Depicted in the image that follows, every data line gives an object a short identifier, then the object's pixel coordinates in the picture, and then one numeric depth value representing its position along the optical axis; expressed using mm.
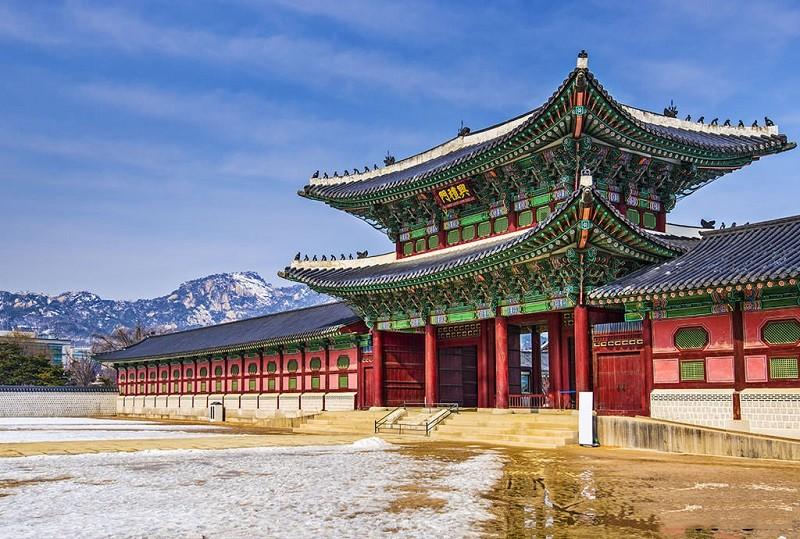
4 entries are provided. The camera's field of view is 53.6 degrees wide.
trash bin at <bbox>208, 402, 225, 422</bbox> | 48750
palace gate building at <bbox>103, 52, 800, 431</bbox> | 22672
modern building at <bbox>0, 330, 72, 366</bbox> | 133000
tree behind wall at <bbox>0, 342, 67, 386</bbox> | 82312
